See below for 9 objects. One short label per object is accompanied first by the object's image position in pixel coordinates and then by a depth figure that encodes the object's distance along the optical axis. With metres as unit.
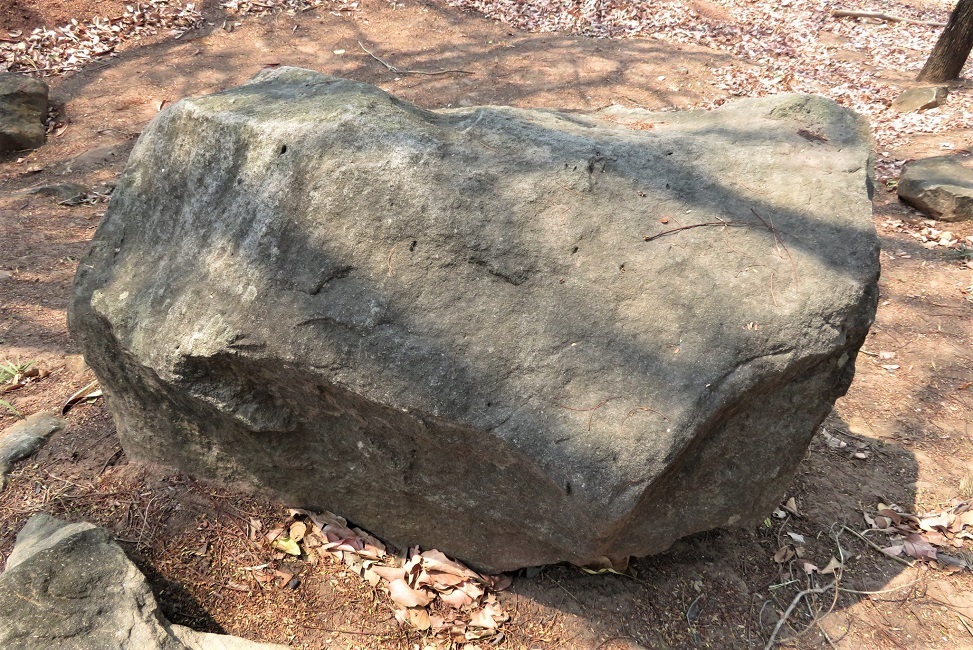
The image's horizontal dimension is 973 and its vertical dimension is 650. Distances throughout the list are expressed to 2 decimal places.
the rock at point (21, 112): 6.33
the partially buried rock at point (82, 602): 1.98
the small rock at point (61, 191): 5.51
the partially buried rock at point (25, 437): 2.84
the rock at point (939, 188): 5.39
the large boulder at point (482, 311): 1.93
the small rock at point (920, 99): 7.25
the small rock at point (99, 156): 6.09
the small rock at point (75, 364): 3.46
